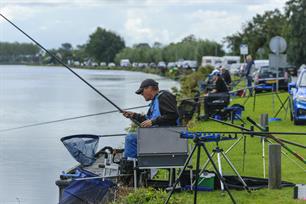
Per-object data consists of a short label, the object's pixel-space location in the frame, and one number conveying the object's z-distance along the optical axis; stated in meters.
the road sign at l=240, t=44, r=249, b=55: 40.35
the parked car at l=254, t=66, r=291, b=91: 34.78
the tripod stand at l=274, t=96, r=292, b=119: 21.64
